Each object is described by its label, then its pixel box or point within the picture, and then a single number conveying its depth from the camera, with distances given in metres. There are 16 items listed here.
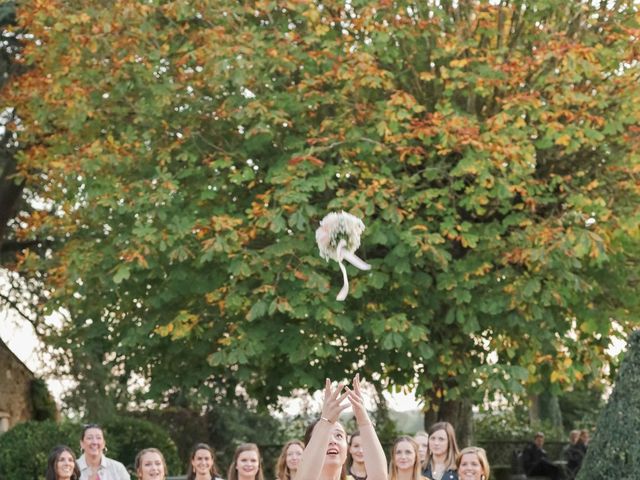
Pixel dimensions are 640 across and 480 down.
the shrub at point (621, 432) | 11.12
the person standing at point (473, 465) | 9.63
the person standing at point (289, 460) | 9.87
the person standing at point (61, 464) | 11.30
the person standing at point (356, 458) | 10.44
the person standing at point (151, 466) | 10.98
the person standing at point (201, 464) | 11.07
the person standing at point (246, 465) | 10.18
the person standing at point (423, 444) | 12.28
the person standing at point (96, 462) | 11.95
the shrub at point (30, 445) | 20.42
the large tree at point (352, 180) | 18.34
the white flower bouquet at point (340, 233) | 8.16
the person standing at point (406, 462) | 8.66
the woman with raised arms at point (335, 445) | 5.78
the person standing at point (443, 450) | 11.10
